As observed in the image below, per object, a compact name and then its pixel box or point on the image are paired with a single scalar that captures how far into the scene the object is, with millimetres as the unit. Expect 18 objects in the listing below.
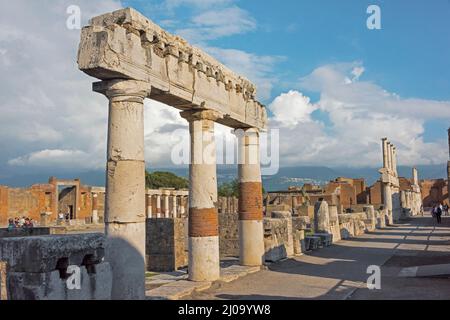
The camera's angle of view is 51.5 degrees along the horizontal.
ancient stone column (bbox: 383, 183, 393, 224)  37531
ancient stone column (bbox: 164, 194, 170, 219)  50278
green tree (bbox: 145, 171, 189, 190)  81594
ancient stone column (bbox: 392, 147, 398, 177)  45856
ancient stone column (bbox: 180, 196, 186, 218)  52344
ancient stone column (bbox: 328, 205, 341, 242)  23347
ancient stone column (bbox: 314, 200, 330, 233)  21891
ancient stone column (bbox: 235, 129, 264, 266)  13352
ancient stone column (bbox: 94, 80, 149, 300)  7898
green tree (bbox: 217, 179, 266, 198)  74950
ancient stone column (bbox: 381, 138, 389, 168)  39972
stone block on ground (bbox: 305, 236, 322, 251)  18984
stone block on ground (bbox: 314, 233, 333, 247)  20409
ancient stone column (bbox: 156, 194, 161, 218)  49031
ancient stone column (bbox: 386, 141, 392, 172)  41416
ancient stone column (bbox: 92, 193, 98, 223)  48891
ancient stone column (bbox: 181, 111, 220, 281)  10875
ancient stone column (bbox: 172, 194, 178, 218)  52419
